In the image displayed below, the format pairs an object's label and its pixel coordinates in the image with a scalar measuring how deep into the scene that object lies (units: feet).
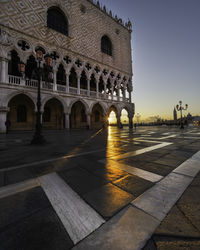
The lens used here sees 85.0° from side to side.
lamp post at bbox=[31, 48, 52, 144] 18.78
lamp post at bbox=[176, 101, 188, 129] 55.90
